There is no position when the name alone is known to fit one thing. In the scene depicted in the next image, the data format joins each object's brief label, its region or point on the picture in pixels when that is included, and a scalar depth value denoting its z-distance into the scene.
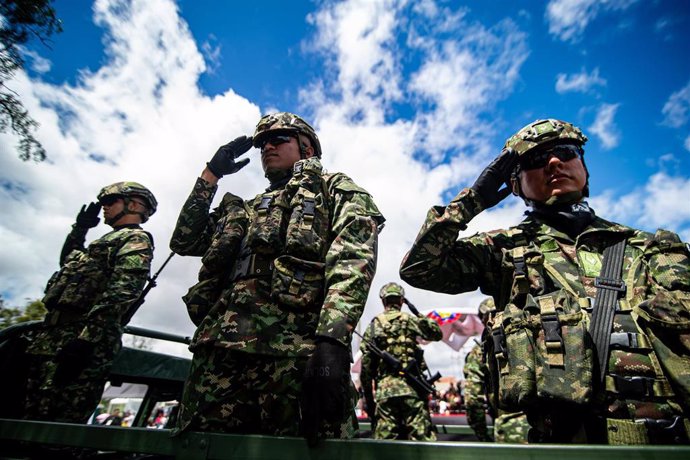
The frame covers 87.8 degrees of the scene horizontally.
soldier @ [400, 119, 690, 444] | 1.32
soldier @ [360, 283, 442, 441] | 5.35
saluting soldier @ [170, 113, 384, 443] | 1.41
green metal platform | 0.89
